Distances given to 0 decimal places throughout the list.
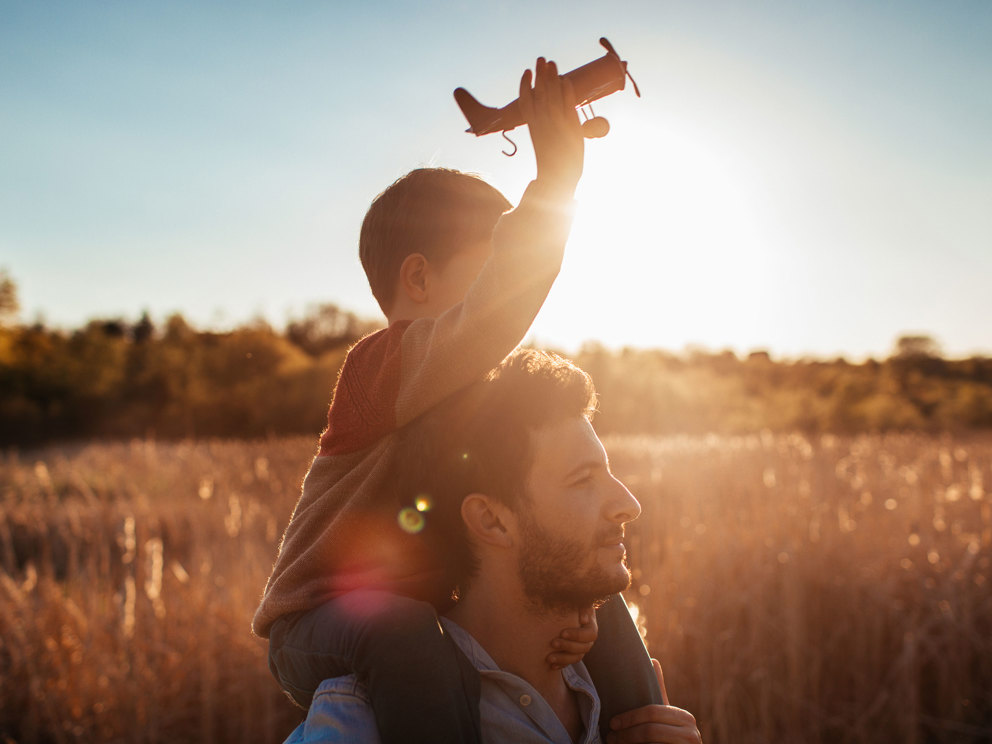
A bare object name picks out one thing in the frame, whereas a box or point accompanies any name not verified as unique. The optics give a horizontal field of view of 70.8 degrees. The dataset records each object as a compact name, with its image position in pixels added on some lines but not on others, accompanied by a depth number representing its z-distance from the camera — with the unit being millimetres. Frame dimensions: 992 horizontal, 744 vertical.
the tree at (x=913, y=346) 46050
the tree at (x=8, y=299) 35156
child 1194
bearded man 1300
